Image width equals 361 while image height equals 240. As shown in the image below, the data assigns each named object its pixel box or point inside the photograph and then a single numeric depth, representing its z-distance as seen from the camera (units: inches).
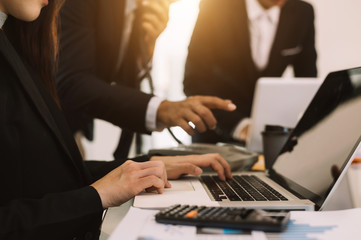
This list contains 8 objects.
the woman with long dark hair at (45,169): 26.0
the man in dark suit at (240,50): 96.4
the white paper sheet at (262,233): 20.6
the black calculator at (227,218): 21.4
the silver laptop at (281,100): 56.9
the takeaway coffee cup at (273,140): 51.6
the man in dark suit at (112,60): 56.8
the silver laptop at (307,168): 29.6
